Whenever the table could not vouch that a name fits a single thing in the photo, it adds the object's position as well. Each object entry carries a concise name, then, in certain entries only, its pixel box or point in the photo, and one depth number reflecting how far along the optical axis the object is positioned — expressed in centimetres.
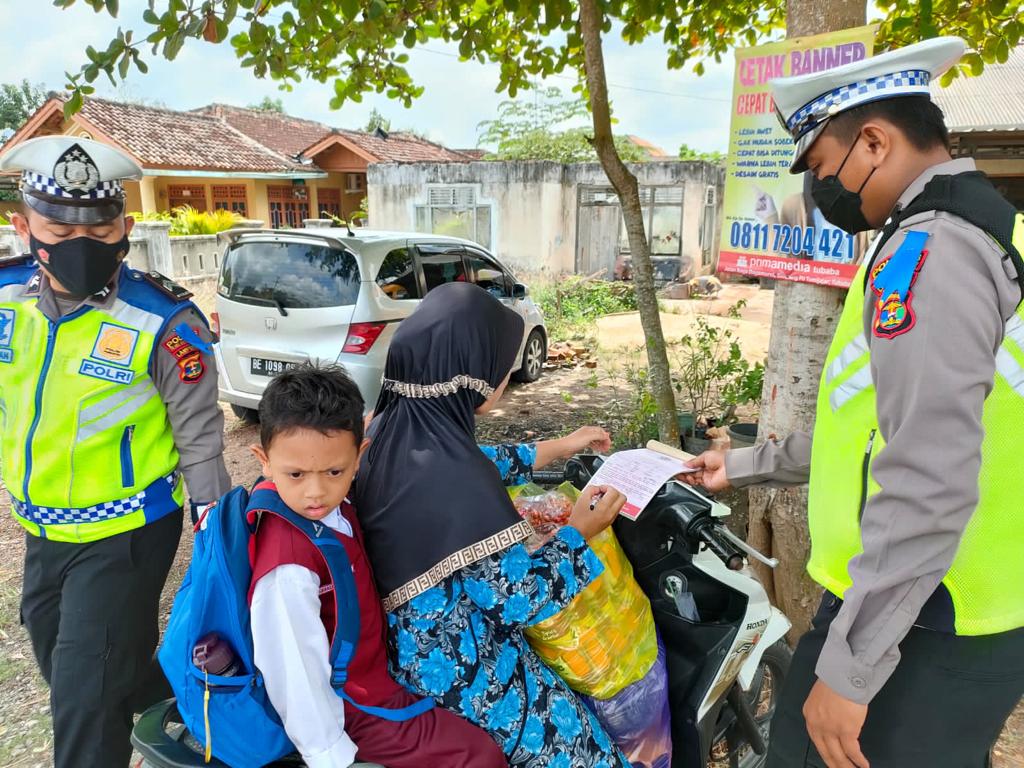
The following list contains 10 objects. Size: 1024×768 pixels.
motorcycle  171
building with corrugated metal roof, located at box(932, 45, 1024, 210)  878
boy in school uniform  127
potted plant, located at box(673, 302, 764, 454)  491
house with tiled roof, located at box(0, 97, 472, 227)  1600
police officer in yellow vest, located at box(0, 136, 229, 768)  179
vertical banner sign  255
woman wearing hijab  145
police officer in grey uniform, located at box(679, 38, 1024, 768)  109
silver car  541
